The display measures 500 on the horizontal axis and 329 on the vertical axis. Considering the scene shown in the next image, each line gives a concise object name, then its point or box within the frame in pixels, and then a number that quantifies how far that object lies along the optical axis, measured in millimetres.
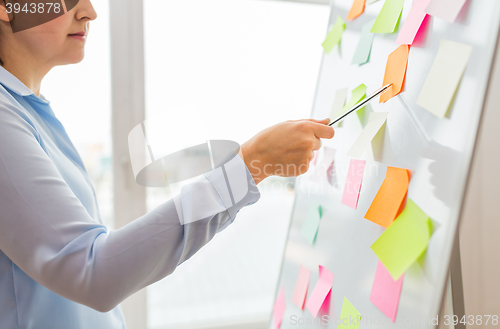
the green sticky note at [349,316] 492
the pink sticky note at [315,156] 725
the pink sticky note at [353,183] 540
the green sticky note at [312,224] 656
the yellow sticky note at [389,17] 501
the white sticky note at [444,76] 379
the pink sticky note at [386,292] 422
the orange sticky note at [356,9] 623
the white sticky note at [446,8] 389
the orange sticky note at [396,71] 469
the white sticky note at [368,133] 506
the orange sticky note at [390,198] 436
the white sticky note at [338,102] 649
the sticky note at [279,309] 747
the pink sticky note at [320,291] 576
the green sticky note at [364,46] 578
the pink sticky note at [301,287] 658
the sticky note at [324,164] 659
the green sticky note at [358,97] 570
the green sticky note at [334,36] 705
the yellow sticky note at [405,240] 394
